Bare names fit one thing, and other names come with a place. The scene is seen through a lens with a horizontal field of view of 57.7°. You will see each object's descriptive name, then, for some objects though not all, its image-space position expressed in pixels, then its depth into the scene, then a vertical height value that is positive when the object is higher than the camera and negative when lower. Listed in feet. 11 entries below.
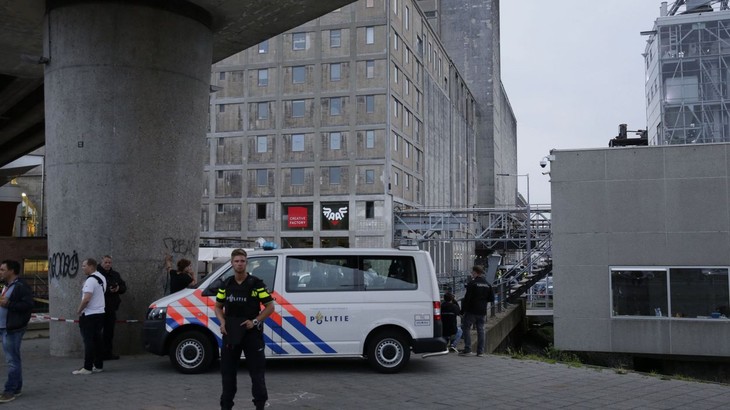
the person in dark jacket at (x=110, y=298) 36.50 -3.07
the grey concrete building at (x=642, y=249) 56.54 -0.85
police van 33.78 -3.59
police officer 23.31 -3.01
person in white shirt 33.53 -3.78
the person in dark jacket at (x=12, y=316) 27.09 -2.99
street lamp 106.87 -1.64
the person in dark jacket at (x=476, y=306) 42.83 -4.28
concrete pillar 39.45 +5.60
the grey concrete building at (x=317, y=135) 167.63 +28.01
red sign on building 170.40 +6.15
